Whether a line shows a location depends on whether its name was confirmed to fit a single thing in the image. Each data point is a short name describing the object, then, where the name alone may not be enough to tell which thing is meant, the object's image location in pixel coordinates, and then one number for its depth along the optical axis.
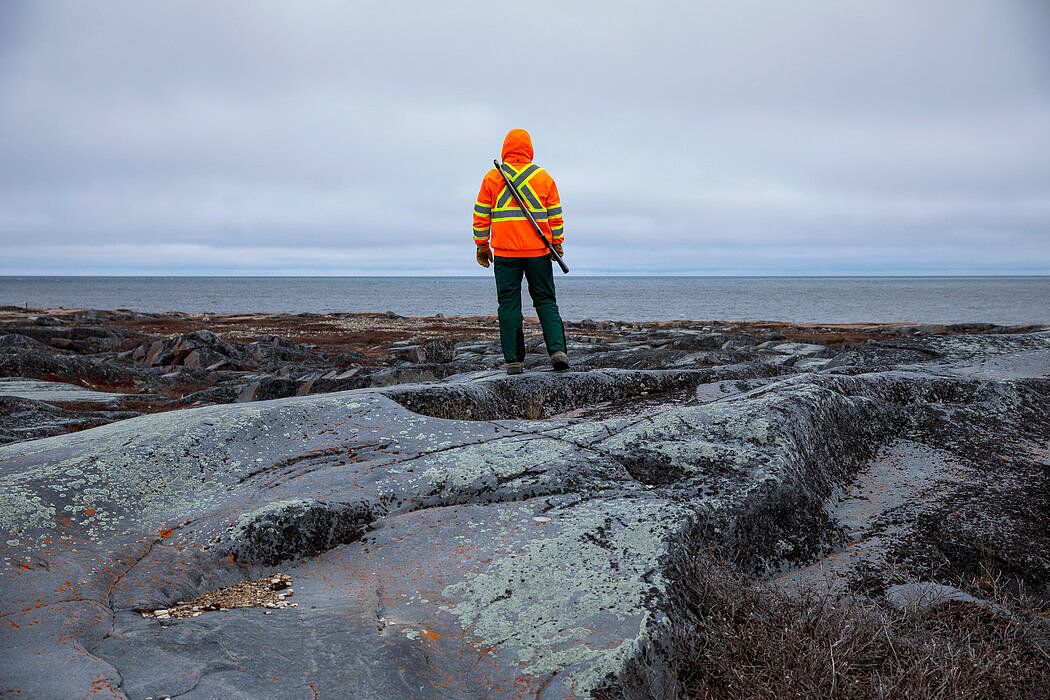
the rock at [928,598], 3.43
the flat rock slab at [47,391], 11.58
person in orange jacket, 7.23
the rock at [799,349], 12.68
